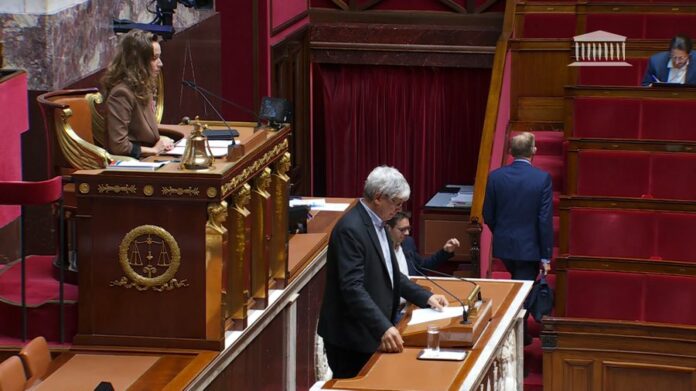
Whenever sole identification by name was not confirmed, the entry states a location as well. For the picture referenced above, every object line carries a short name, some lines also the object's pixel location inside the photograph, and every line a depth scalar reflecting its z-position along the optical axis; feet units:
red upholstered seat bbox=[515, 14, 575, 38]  70.59
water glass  31.71
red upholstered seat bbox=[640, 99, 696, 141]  53.52
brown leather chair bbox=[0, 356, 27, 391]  31.04
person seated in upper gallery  59.98
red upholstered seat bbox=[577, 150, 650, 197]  52.37
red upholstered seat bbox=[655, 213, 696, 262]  50.80
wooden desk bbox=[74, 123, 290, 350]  33.78
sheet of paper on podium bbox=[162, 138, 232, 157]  36.78
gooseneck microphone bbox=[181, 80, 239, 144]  38.99
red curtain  81.82
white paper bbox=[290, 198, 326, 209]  49.93
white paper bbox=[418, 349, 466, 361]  31.30
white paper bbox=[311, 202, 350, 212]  50.93
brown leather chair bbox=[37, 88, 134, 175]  36.35
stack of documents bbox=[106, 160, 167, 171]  33.94
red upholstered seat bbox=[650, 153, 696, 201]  51.98
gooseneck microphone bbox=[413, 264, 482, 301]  33.88
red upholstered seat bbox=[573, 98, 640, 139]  54.08
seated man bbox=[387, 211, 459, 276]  39.27
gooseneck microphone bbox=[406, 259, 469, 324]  32.30
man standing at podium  32.53
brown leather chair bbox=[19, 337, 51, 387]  32.30
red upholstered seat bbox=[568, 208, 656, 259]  51.21
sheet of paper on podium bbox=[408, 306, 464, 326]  33.09
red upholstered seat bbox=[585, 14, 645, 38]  69.00
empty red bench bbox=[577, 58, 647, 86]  65.46
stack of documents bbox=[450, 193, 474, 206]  71.00
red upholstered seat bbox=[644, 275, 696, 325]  50.47
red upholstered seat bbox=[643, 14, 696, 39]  69.05
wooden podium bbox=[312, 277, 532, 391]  29.58
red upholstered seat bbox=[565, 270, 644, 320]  50.85
